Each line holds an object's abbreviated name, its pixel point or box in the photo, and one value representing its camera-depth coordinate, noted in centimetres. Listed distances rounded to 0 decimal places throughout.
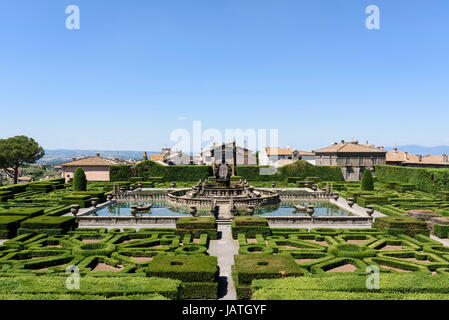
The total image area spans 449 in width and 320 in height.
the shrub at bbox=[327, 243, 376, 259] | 1627
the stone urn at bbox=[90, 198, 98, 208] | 3083
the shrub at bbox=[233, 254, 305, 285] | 1216
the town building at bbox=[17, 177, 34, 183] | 10469
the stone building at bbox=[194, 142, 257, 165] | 9000
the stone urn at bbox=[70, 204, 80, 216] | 2538
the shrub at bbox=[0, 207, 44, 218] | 2455
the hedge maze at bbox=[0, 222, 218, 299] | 979
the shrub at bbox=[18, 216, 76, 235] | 2074
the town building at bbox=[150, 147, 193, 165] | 9488
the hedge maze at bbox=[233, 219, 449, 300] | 980
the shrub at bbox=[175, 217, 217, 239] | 2084
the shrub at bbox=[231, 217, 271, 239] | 2091
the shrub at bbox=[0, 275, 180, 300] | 957
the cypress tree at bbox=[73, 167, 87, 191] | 3988
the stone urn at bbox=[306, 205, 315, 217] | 2528
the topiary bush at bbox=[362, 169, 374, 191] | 4128
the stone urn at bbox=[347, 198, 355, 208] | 3034
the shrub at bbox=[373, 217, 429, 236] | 2117
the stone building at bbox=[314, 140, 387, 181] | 6819
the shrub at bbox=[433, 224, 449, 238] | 2164
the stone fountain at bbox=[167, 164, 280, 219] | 3275
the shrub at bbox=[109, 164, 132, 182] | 5881
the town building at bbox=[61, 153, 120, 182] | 6259
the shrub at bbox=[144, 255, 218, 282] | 1228
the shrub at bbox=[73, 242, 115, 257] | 1647
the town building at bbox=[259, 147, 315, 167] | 8550
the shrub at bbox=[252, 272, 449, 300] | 912
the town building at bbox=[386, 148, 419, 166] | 7856
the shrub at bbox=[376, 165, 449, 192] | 4403
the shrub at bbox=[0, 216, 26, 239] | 2078
